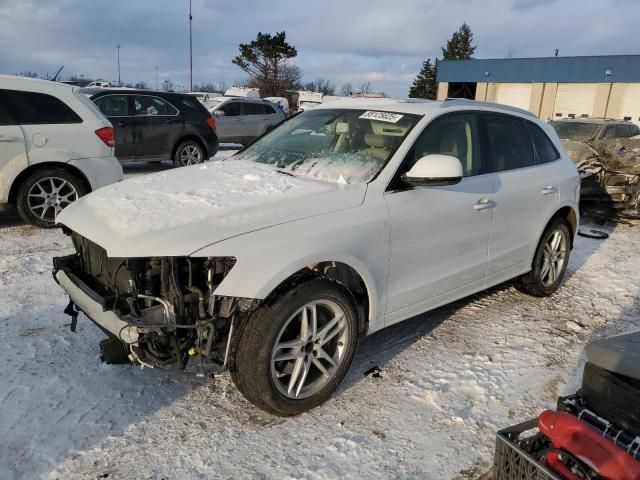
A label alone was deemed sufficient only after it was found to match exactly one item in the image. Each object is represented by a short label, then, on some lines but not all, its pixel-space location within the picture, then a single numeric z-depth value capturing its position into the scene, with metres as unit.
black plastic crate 2.02
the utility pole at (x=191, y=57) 43.86
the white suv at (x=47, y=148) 5.99
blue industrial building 32.25
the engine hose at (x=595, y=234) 7.35
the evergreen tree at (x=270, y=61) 40.22
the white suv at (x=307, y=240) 2.61
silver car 15.77
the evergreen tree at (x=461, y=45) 62.19
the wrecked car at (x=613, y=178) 8.27
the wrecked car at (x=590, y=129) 12.24
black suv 9.95
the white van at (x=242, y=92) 27.47
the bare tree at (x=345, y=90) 72.44
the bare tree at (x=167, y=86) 62.58
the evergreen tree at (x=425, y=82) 60.31
